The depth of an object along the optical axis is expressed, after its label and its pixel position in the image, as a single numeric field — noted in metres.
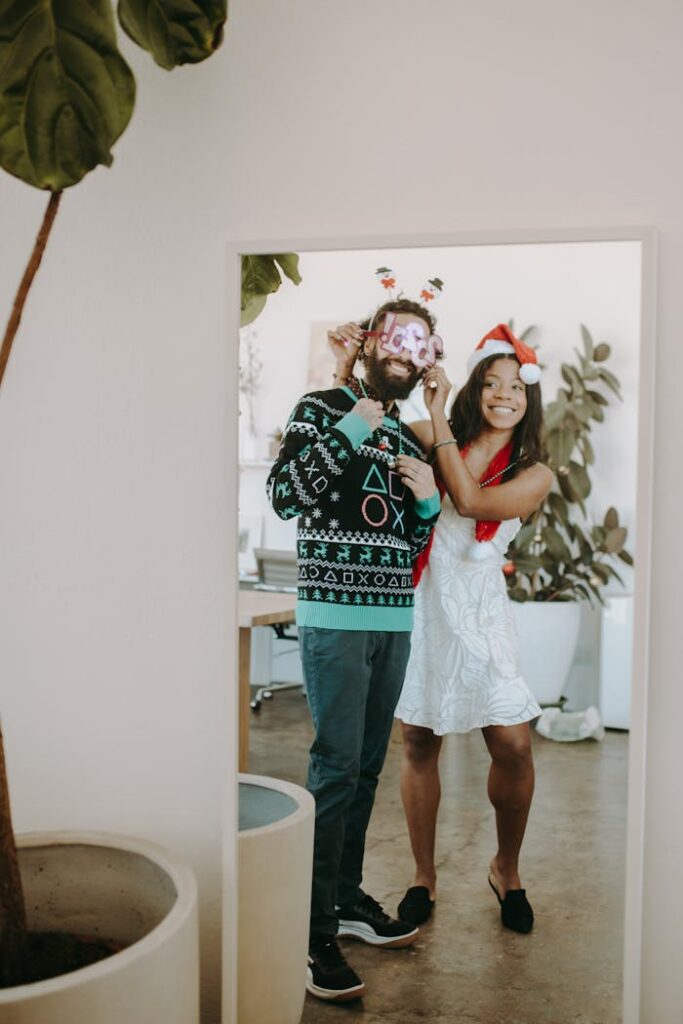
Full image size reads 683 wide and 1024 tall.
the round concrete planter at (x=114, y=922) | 1.21
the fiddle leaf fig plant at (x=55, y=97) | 1.36
